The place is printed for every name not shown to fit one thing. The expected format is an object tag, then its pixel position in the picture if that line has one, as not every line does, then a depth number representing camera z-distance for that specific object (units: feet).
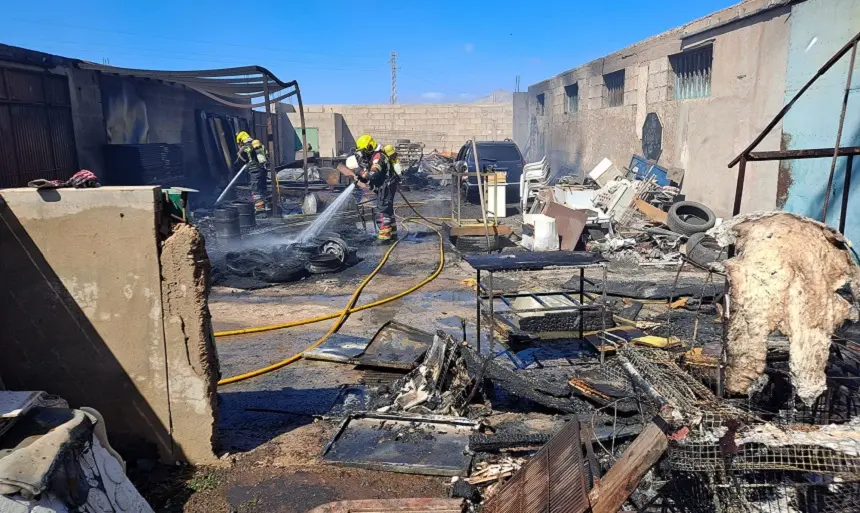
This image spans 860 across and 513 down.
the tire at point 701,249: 31.24
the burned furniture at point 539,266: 18.69
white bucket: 35.47
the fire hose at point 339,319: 19.20
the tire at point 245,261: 31.68
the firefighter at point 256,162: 48.11
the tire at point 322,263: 32.60
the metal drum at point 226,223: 38.93
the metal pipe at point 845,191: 12.72
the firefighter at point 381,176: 38.96
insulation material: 9.41
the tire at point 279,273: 31.07
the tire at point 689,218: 35.93
